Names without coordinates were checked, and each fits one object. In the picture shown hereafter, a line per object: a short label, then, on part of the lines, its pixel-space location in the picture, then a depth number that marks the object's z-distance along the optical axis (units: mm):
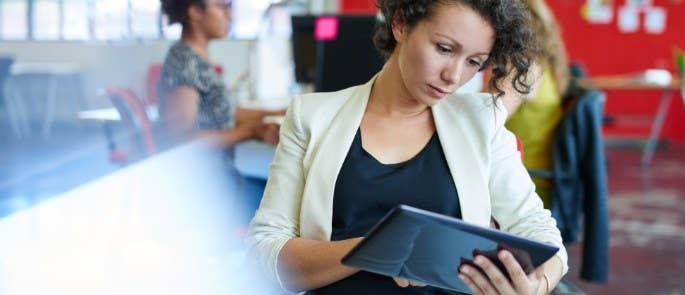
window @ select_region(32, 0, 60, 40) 2295
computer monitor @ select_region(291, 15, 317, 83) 3455
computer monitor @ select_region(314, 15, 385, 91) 2809
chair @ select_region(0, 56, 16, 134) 2303
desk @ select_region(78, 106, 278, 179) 2347
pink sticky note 2934
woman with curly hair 1226
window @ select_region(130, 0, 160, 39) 2695
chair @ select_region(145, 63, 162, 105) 2717
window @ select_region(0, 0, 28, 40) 2242
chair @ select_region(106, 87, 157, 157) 2652
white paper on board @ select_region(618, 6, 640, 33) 7715
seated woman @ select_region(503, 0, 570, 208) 2771
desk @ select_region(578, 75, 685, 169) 6527
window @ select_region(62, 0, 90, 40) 2414
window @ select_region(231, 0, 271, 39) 3758
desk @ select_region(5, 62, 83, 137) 2379
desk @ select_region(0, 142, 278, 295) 1605
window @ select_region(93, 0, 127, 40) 2584
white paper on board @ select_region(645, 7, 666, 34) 7680
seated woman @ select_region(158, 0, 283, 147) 2486
